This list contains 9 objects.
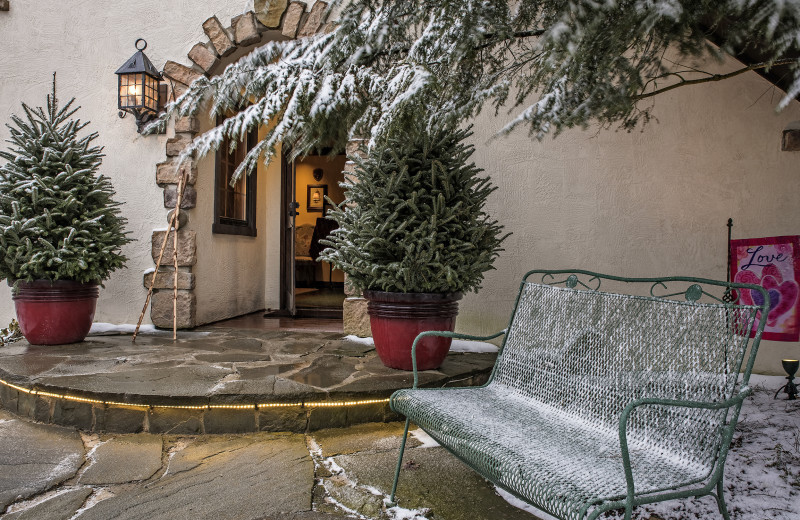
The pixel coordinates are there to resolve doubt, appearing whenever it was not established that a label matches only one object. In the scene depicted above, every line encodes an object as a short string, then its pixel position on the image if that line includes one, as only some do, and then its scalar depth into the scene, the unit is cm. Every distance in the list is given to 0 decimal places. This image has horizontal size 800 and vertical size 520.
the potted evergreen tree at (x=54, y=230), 389
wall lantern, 480
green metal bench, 143
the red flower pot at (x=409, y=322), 330
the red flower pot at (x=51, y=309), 404
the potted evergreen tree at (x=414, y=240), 324
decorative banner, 376
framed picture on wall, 1052
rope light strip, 282
